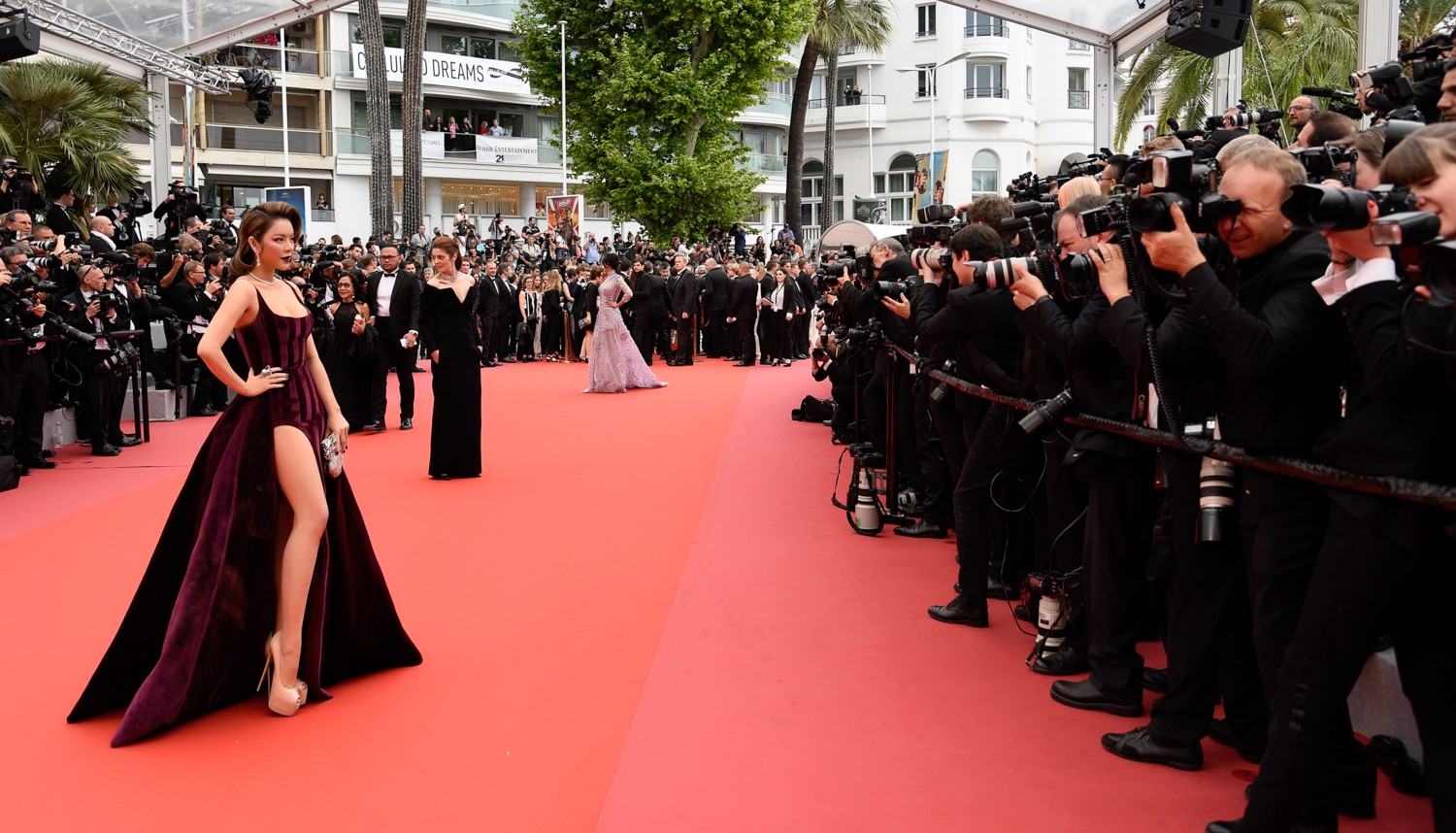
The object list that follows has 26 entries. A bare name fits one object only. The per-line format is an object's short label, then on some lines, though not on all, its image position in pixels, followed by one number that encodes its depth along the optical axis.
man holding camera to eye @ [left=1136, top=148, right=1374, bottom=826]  3.31
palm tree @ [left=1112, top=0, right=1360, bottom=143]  20.81
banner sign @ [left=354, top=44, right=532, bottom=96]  44.19
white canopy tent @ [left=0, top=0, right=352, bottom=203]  16.58
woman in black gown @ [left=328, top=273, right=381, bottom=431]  13.31
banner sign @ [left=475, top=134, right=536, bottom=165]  45.53
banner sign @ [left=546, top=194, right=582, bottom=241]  33.28
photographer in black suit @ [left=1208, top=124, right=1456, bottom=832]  2.92
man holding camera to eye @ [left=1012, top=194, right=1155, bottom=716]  4.47
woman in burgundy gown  4.67
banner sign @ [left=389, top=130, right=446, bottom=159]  44.28
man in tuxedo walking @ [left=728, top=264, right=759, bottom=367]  22.73
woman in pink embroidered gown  17.52
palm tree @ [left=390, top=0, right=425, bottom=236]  24.41
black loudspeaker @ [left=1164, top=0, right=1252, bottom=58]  10.14
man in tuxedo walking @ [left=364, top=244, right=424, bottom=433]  12.36
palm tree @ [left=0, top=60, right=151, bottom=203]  19.91
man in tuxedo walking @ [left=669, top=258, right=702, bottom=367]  22.98
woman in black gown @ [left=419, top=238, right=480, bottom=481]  10.27
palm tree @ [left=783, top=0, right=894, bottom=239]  36.03
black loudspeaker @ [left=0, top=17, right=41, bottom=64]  13.72
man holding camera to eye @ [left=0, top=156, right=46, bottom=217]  14.59
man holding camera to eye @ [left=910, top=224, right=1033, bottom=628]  5.62
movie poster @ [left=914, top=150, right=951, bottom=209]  25.75
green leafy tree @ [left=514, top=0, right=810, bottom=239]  32.81
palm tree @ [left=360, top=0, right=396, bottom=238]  23.12
